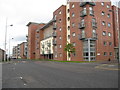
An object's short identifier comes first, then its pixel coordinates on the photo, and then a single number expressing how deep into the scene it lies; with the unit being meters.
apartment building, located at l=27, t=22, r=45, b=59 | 49.84
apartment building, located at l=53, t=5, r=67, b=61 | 28.56
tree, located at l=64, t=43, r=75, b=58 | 23.16
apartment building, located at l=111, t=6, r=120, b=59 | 26.91
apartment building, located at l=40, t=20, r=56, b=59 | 36.48
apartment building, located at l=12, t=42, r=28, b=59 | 71.77
